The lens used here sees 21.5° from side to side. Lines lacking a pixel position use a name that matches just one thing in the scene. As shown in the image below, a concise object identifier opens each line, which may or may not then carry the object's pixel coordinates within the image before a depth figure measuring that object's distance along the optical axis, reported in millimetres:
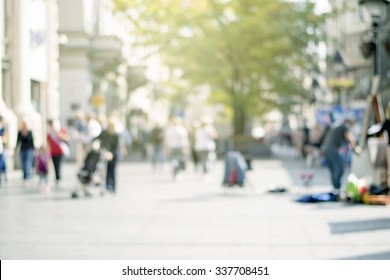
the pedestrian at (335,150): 17906
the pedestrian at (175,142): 26109
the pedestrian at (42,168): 19667
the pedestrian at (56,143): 21109
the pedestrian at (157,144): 27625
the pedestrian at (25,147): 21609
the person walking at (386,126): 15492
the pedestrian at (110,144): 18734
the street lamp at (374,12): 17406
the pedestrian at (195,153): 25275
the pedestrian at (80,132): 23266
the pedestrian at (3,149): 21012
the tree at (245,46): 45219
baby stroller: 18516
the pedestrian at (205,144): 25000
